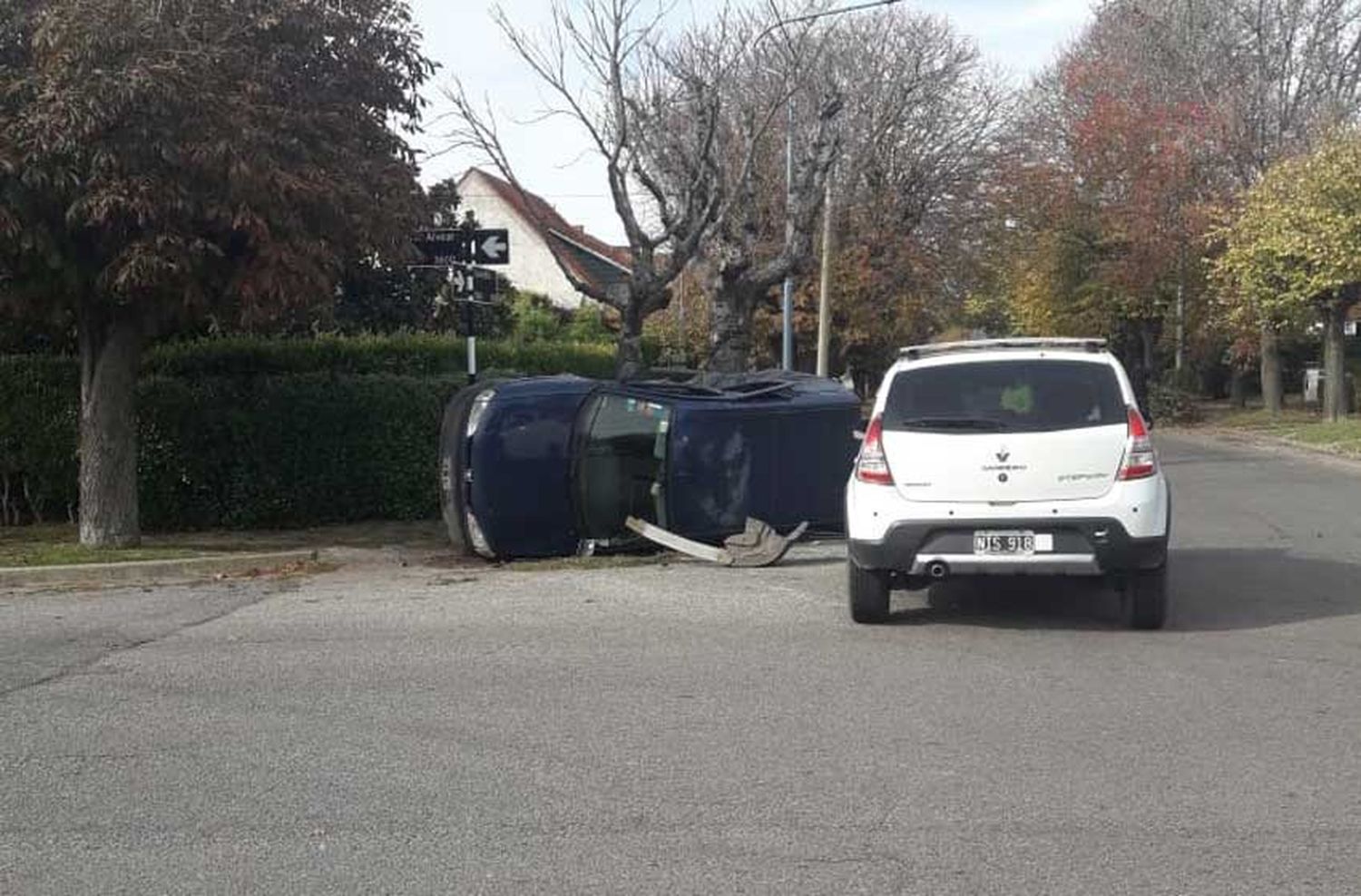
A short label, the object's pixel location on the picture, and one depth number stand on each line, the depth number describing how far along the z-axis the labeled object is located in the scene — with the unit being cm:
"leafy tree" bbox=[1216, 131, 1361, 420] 2764
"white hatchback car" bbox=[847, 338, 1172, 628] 859
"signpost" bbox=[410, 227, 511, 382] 1523
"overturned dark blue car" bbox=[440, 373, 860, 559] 1254
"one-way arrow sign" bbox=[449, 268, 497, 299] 1542
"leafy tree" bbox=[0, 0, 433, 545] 1160
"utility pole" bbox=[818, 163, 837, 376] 2744
